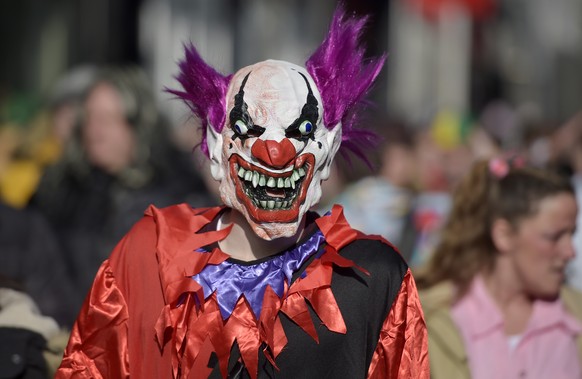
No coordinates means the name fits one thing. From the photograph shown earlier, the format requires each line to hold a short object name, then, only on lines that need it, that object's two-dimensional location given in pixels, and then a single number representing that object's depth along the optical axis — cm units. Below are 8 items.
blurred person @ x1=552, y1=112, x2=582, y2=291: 1264
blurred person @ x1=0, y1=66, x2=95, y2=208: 1605
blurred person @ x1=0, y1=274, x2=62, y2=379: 806
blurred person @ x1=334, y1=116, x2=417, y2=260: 1396
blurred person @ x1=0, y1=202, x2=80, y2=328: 999
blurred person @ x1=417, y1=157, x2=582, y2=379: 919
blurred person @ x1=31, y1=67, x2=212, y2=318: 1208
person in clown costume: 691
